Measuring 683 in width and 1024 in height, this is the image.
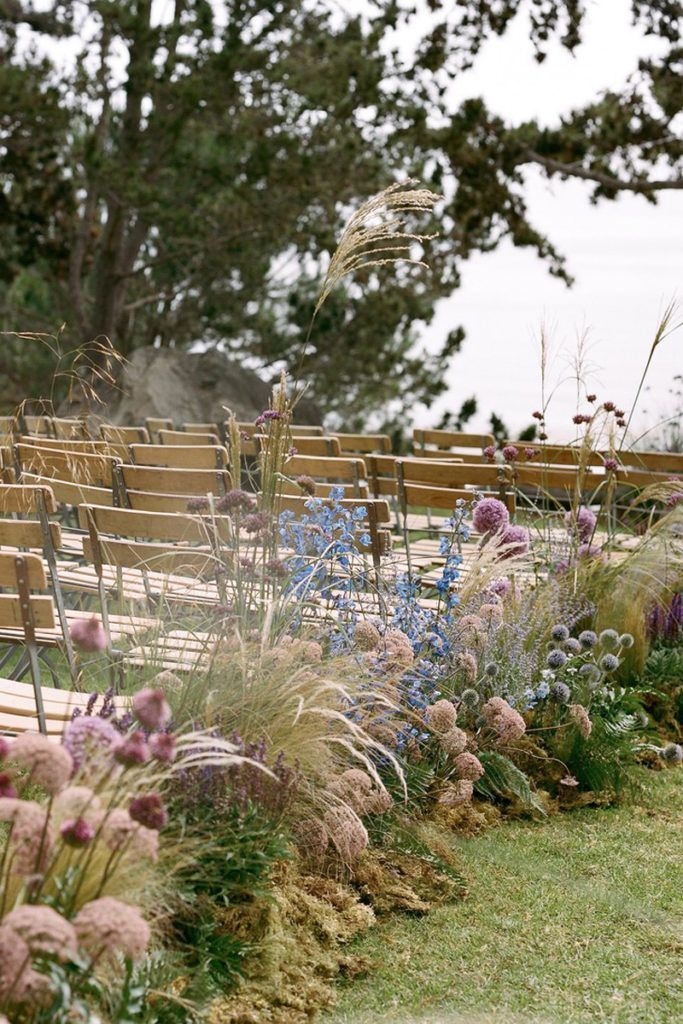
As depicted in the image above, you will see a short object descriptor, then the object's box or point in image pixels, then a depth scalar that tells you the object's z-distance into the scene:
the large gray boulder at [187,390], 12.77
